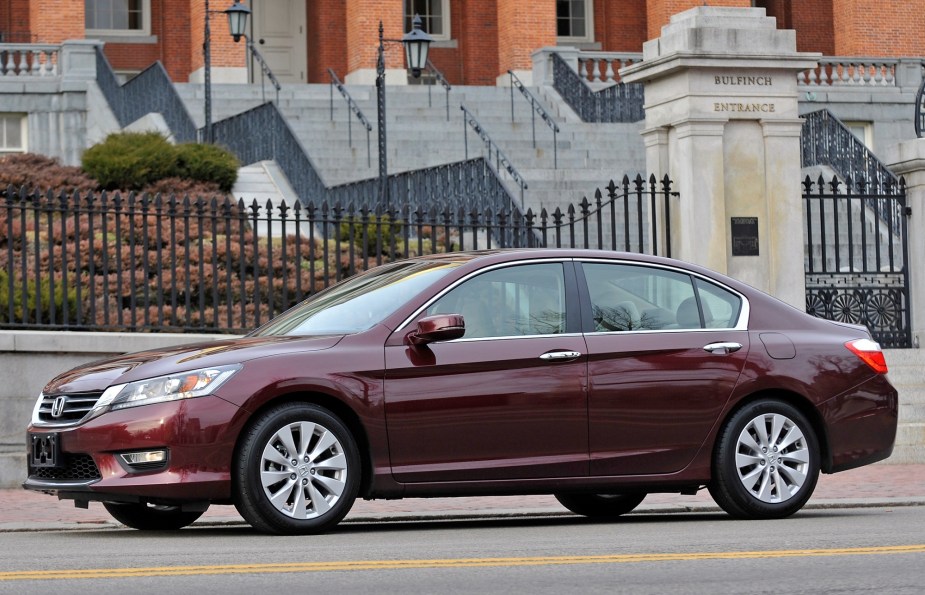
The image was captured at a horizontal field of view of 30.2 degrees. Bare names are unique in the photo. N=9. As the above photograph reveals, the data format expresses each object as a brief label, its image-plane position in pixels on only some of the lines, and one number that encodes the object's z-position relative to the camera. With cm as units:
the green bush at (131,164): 2434
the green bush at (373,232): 1387
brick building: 3688
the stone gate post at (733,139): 1476
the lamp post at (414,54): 2345
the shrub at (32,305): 1317
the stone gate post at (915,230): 1580
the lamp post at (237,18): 2692
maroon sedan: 880
